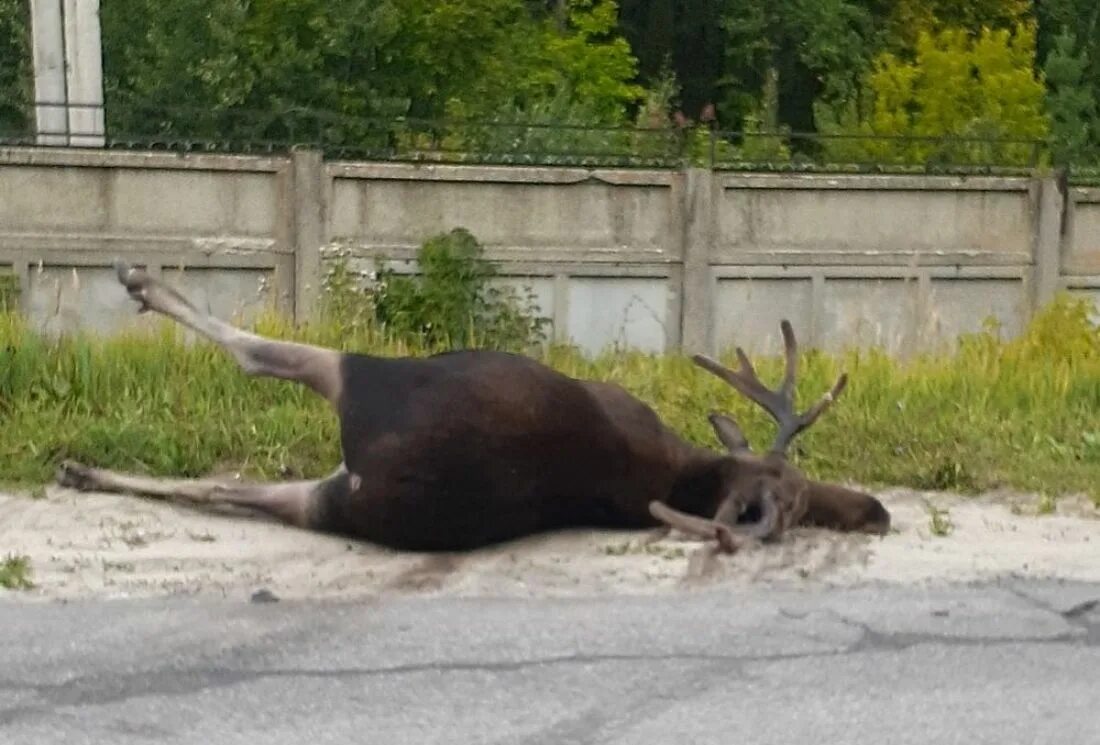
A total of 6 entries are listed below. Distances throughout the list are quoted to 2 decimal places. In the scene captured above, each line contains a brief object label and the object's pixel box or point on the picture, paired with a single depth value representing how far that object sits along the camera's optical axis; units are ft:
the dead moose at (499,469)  21.76
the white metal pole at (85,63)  49.19
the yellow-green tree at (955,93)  82.74
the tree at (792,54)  104.99
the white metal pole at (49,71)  49.16
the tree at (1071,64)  92.68
